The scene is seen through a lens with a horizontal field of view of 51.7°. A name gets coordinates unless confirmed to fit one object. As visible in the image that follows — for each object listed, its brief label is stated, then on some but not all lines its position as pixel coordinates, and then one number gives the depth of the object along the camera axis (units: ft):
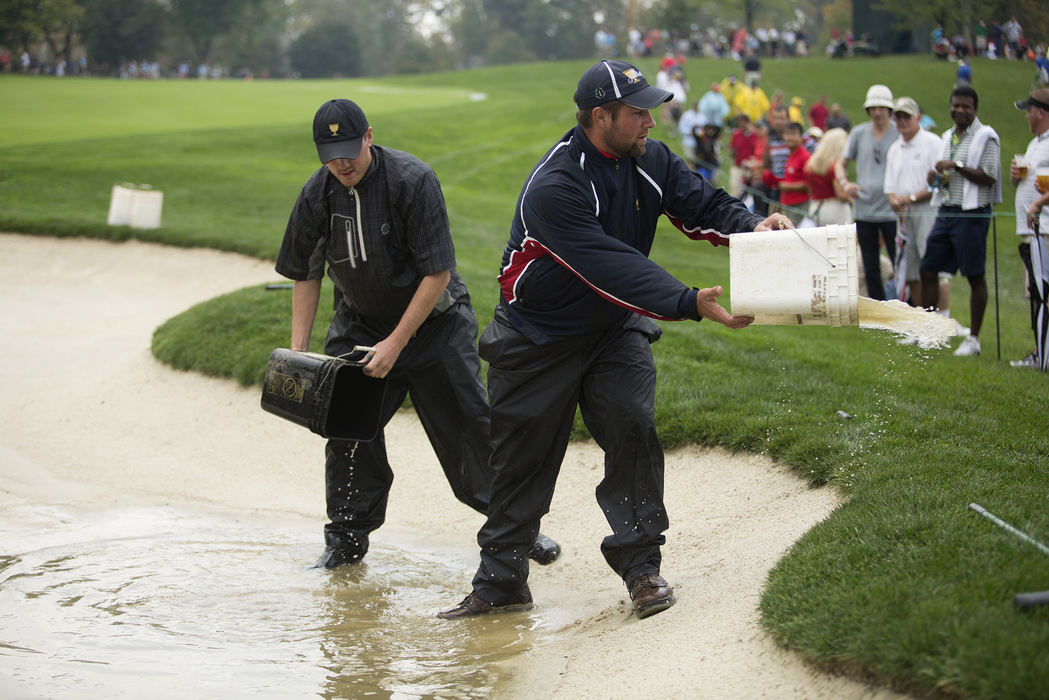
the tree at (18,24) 118.59
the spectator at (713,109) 76.54
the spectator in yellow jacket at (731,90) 96.66
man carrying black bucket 17.93
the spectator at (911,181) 32.81
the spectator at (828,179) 39.81
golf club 11.45
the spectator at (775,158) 50.39
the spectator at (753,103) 82.17
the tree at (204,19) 219.20
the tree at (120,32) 184.65
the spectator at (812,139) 53.88
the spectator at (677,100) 97.54
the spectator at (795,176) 43.09
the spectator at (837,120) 66.44
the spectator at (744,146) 61.67
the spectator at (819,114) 69.41
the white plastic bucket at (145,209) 50.98
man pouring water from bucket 15.16
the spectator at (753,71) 101.71
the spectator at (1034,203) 27.58
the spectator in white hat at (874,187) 34.65
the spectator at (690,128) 76.75
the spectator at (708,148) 74.95
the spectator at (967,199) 30.14
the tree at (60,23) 127.24
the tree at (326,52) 259.19
